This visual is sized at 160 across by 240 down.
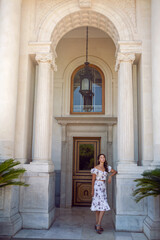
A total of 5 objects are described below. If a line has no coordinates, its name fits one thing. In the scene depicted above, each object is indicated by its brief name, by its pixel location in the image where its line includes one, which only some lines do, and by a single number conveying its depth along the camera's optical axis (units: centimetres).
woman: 680
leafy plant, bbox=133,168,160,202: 576
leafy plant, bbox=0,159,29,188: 566
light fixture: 902
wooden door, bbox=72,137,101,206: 1069
